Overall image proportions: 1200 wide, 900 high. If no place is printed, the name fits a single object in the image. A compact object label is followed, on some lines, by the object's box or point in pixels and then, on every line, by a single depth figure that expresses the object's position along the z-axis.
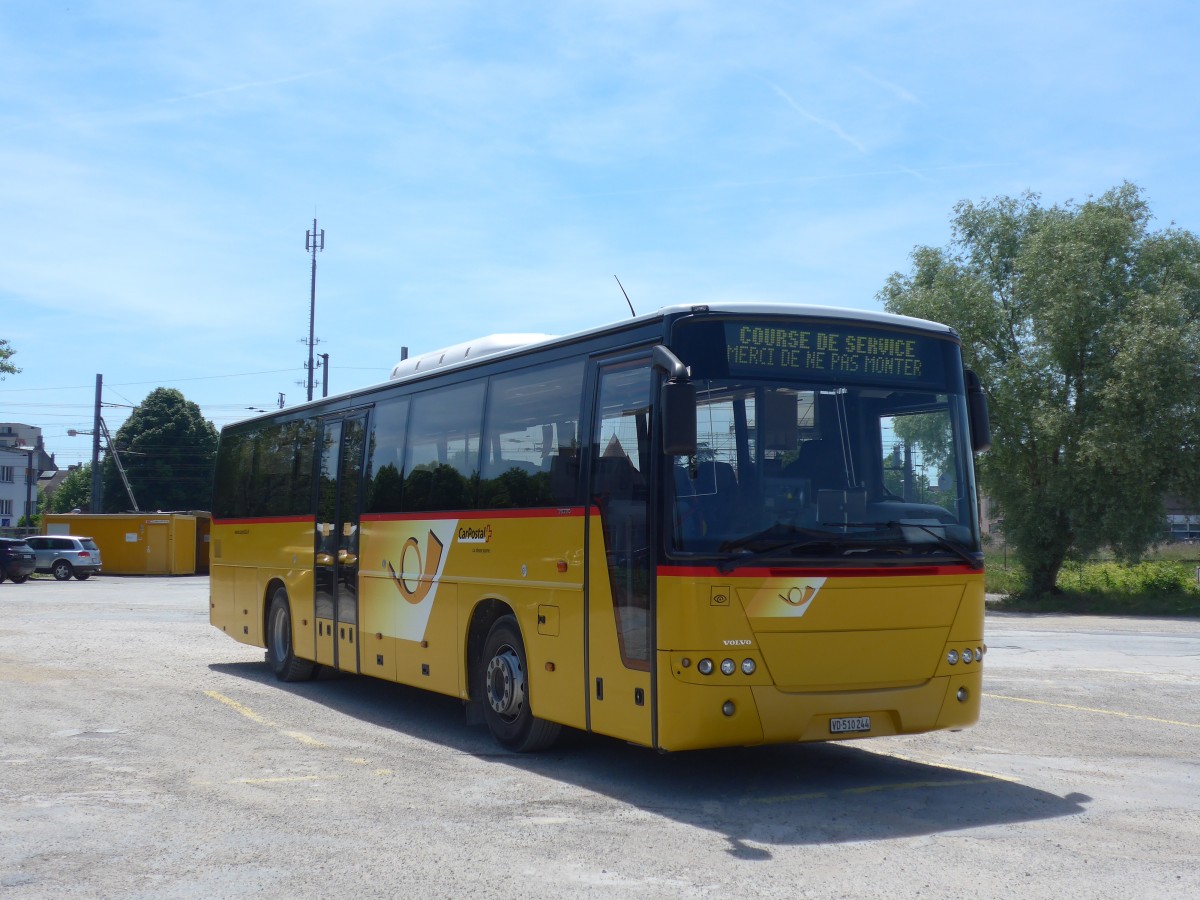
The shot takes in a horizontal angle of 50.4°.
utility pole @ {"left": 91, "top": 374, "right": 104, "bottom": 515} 61.78
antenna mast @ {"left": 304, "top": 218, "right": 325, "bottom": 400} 64.75
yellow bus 8.01
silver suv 49.09
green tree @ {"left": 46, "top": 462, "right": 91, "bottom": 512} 93.81
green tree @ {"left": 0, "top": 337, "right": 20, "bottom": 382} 48.19
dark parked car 45.47
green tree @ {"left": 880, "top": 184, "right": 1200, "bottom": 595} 33.72
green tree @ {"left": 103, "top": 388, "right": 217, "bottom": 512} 77.12
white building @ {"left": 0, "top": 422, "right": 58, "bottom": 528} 113.25
